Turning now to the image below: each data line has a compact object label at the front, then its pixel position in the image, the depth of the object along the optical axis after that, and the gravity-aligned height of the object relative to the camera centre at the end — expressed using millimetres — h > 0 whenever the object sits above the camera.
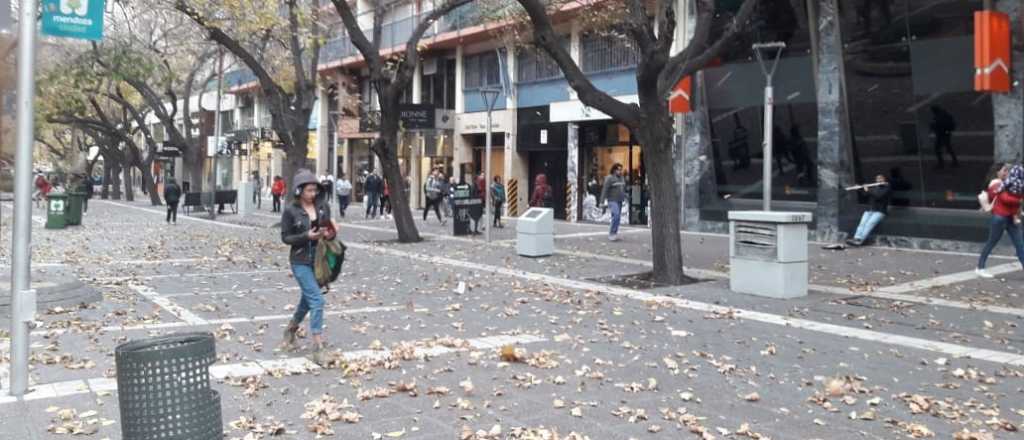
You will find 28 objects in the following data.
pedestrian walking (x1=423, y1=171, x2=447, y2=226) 26422 +492
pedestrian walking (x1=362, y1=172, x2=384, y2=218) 29727 +647
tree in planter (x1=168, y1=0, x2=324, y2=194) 17422 +3844
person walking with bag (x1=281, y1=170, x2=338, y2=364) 7621 -213
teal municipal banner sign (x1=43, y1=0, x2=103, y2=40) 6672 +1453
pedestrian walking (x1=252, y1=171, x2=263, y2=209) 38750 +636
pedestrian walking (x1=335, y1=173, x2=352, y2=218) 30953 +535
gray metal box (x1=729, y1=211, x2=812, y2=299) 11453 -592
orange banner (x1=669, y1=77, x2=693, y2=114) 22125 +2855
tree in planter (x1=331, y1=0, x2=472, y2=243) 19125 +2632
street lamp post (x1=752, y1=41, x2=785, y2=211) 16484 +1629
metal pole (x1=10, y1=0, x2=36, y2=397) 6160 +132
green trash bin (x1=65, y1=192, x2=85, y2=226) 25156 -63
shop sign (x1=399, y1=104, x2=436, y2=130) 30281 +3229
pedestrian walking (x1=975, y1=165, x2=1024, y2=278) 12625 +102
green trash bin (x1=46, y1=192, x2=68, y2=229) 24219 -61
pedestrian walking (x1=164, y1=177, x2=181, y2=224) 27531 +376
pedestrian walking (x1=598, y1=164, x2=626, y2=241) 19609 +347
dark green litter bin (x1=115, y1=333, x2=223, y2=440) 4180 -870
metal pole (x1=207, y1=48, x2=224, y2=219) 29148 +2620
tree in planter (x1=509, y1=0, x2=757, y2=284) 12711 +1614
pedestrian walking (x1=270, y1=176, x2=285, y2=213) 34156 +777
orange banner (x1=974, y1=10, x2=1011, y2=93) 15453 +2766
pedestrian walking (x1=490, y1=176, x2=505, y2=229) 24391 +374
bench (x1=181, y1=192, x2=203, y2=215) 33559 +344
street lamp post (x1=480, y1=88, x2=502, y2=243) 19797 +1008
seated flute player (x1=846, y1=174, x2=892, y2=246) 17609 -2
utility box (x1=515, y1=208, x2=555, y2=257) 16750 -467
